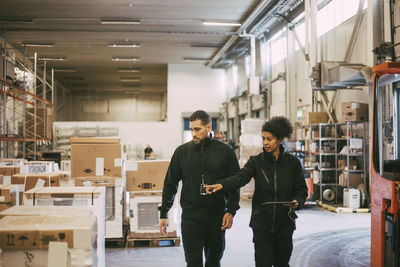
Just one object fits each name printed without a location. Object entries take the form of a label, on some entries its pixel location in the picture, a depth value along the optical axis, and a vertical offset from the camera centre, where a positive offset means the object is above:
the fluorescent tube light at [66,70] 23.33 +4.16
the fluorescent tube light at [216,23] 14.00 +4.07
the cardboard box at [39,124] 14.88 +0.67
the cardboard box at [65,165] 12.53 -0.73
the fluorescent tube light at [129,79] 27.44 +4.20
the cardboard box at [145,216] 6.30 -1.16
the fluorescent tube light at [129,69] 23.78 +4.23
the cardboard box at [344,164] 9.78 -0.55
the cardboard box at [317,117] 10.59 +0.63
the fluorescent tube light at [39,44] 17.12 +4.11
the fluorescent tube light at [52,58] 20.19 +4.15
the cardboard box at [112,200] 6.23 -0.91
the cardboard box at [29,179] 5.80 -0.53
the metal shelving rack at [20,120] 11.07 +0.89
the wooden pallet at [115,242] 6.26 -1.59
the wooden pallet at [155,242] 6.28 -1.57
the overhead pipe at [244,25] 11.48 +3.92
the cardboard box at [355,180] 9.71 -0.93
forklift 3.90 -0.51
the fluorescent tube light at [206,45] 17.77 +4.20
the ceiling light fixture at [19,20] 13.57 +4.06
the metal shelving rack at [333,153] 9.65 -0.30
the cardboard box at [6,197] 3.44 -0.47
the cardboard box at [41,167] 7.70 -0.50
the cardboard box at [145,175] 6.33 -0.52
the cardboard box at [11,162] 7.92 -0.41
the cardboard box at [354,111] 9.36 +0.69
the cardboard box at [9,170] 6.50 -0.45
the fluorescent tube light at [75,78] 26.82 +4.19
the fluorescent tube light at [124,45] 17.33 +4.12
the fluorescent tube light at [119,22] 13.64 +4.05
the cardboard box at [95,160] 6.38 -0.29
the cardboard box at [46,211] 2.44 -0.43
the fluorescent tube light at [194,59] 20.77 +4.22
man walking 3.25 -0.44
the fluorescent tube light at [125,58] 20.61 +4.22
